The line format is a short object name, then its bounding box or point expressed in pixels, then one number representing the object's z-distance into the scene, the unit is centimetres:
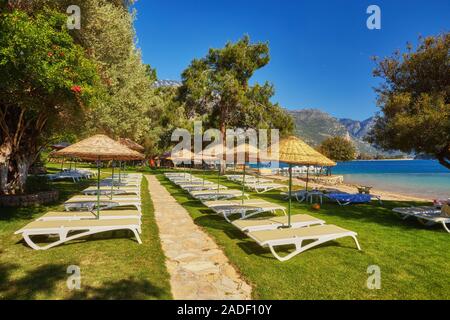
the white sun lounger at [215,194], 1349
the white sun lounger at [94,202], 1012
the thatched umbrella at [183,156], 1716
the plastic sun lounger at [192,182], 1866
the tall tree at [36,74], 695
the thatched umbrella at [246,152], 1055
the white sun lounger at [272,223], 753
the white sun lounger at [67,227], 670
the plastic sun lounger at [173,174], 2484
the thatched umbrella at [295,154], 703
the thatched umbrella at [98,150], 769
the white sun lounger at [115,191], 1332
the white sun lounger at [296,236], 633
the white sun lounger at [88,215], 793
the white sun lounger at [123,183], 1662
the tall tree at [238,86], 3091
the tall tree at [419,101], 1180
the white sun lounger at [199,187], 1599
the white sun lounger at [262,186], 1841
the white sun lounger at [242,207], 974
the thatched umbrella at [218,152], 1266
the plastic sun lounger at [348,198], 1477
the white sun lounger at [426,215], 935
